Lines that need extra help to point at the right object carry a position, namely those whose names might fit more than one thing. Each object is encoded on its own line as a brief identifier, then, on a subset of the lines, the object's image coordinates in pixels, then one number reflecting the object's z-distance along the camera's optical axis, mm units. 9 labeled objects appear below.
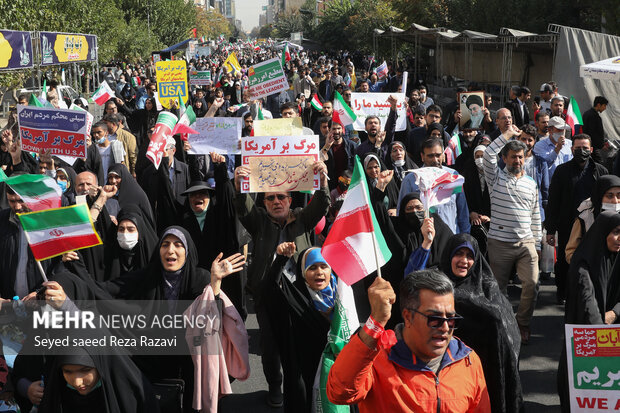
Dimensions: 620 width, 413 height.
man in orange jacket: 2625
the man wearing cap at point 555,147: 7660
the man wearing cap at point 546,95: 11445
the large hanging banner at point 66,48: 18734
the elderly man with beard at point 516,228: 5809
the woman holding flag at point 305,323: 4199
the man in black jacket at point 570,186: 6590
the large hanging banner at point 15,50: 15262
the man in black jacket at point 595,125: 10016
